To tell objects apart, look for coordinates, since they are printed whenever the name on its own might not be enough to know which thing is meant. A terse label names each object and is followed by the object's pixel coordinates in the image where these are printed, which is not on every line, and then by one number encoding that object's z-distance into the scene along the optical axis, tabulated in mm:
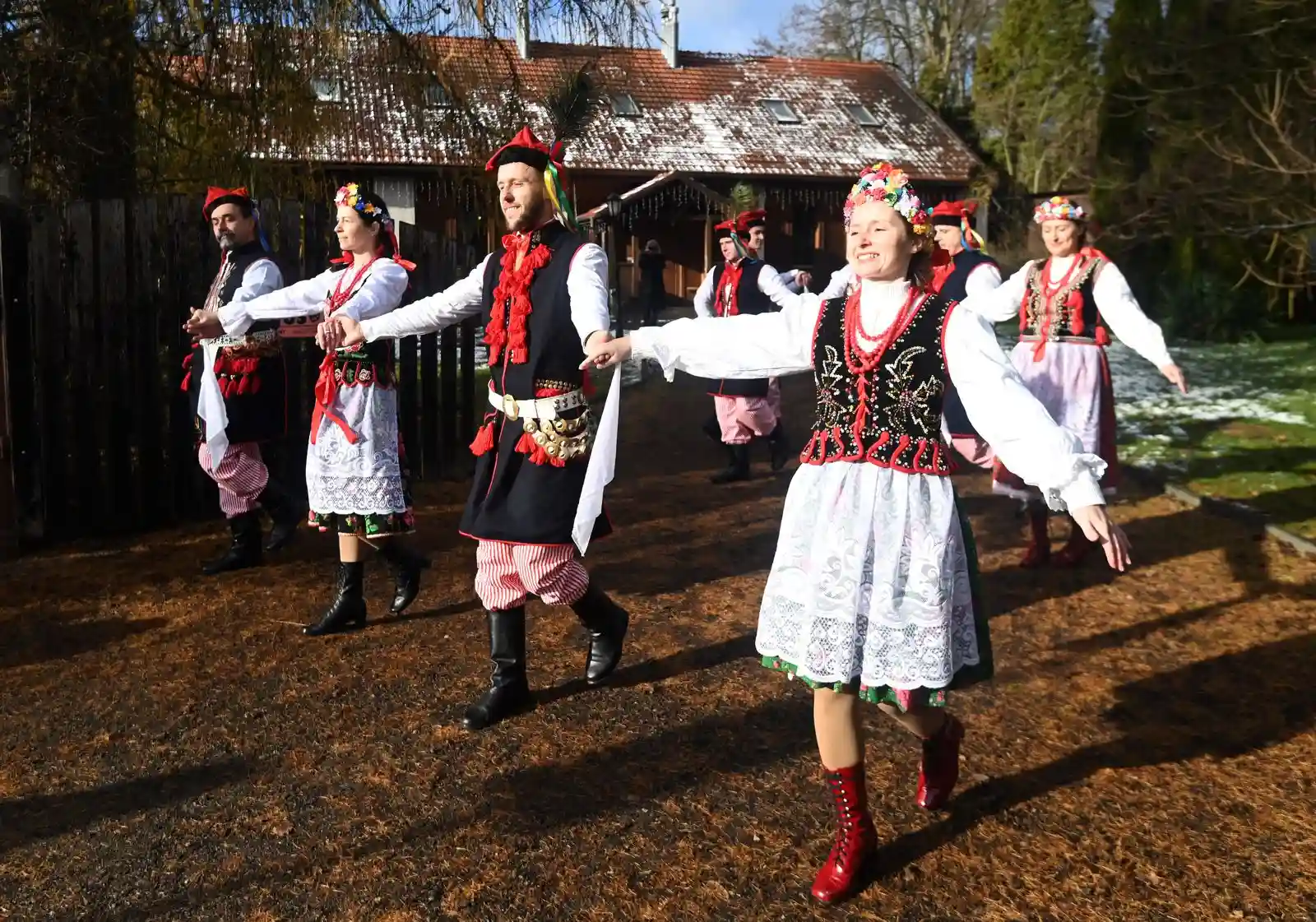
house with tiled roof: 23094
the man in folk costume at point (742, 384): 8508
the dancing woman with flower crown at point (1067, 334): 5875
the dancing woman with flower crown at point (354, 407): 4672
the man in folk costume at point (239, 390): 5457
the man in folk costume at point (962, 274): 6809
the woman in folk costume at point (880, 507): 2840
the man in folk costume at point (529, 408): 3863
